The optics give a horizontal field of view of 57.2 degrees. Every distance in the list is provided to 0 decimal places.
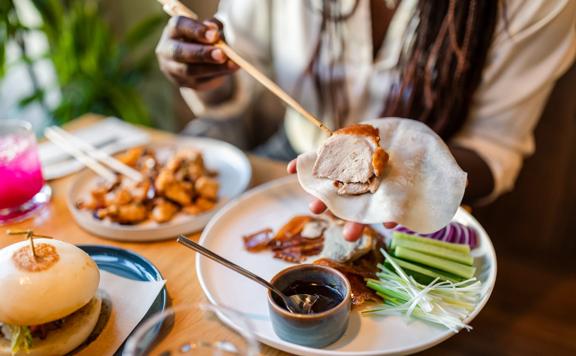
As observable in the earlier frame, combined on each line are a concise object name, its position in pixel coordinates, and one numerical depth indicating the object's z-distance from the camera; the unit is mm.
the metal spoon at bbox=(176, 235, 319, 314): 920
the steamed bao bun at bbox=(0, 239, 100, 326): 835
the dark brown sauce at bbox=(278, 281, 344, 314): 921
